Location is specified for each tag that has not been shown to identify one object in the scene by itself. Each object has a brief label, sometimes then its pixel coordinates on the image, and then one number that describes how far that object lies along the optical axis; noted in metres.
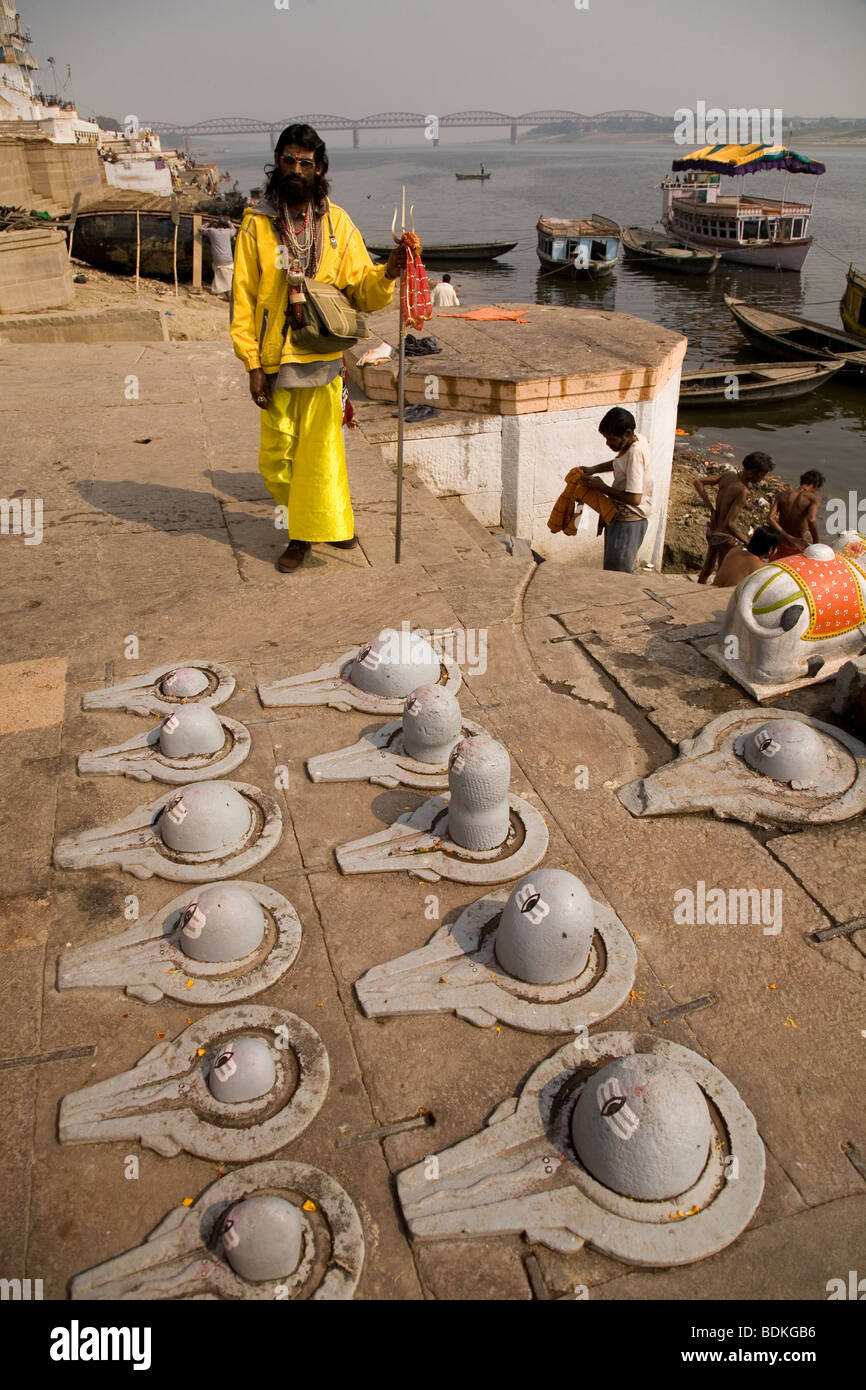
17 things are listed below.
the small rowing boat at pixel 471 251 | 43.66
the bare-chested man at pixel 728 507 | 7.60
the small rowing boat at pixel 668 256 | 37.91
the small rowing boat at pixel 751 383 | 20.06
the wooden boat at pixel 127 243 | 21.84
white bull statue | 4.64
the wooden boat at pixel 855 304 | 24.47
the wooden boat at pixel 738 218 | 34.16
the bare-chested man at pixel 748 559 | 6.13
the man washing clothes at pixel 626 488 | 6.35
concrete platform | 8.41
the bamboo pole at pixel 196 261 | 21.42
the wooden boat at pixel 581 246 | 38.72
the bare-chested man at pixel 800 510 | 7.68
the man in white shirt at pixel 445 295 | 16.22
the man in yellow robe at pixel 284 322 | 5.02
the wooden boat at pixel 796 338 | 22.75
